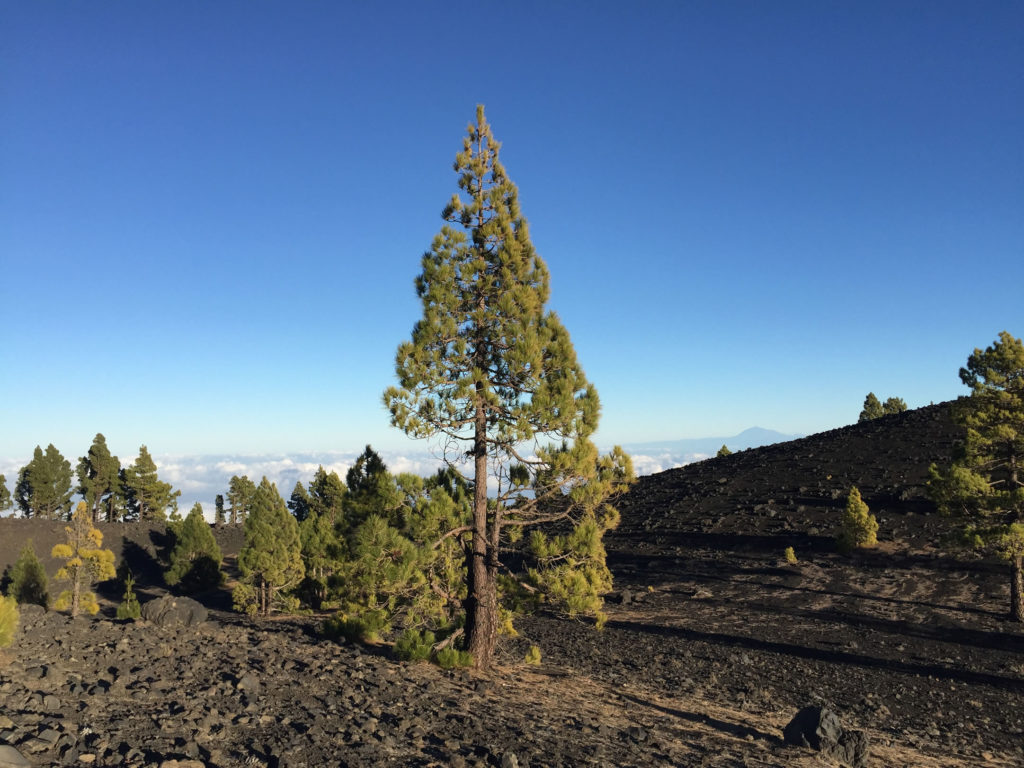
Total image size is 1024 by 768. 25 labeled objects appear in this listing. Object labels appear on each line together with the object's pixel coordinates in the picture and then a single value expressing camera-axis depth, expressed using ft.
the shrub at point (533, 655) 45.03
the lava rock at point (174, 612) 55.11
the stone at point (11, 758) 18.35
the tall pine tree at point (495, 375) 43.78
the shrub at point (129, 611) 85.48
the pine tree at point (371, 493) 45.83
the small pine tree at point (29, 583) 115.96
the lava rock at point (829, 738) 31.55
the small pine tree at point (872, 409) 252.21
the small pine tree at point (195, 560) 151.64
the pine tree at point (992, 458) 75.46
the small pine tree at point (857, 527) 111.34
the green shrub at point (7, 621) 32.83
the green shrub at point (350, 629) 50.85
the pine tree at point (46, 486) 217.77
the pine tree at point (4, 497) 220.84
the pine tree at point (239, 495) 258.16
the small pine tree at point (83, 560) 97.19
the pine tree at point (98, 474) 215.31
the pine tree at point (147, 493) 218.38
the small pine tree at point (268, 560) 103.81
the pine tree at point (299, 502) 213.83
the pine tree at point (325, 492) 161.68
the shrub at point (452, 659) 42.22
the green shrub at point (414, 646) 43.45
